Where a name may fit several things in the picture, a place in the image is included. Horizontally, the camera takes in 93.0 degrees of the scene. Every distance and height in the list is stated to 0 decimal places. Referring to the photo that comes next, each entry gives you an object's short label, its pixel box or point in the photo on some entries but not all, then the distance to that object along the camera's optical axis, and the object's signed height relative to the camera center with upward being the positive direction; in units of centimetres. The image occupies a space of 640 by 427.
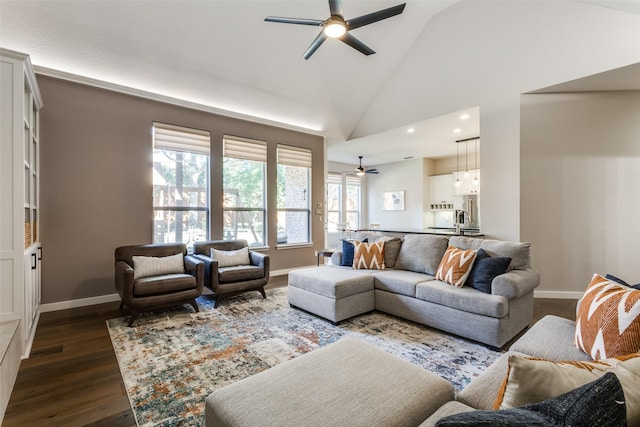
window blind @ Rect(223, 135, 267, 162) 516 +115
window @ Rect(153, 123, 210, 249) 451 +46
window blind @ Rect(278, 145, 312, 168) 589 +114
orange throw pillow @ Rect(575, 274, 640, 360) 137 -54
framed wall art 892 +36
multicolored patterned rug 203 -119
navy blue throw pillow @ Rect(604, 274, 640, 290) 167 -41
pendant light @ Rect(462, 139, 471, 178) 698 +136
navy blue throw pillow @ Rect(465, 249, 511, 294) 287 -56
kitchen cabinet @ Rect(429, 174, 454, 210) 807 +56
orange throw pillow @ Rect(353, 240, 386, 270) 388 -56
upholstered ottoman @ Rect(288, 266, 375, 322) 323 -89
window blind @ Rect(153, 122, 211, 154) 445 +115
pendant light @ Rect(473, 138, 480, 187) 695 +119
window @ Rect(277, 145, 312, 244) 597 +37
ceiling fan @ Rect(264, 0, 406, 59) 267 +178
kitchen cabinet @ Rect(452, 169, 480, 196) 702 +64
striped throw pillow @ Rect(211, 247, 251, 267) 417 -61
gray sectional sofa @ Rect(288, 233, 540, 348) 270 -81
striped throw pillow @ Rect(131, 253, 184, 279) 352 -62
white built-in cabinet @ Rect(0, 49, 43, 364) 248 +16
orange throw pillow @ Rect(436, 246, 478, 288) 304 -56
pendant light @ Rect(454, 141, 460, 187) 714 +125
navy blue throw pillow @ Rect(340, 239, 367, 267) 411 -56
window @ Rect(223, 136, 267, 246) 523 +43
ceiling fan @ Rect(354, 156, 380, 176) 744 +104
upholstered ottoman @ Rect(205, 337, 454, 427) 117 -78
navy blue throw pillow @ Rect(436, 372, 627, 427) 65 -45
